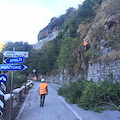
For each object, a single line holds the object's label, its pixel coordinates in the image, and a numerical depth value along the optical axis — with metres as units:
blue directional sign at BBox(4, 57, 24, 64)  6.20
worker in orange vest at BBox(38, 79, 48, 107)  10.19
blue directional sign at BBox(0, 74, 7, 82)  5.49
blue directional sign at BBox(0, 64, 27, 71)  5.94
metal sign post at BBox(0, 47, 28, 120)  5.52
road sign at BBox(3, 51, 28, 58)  7.05
